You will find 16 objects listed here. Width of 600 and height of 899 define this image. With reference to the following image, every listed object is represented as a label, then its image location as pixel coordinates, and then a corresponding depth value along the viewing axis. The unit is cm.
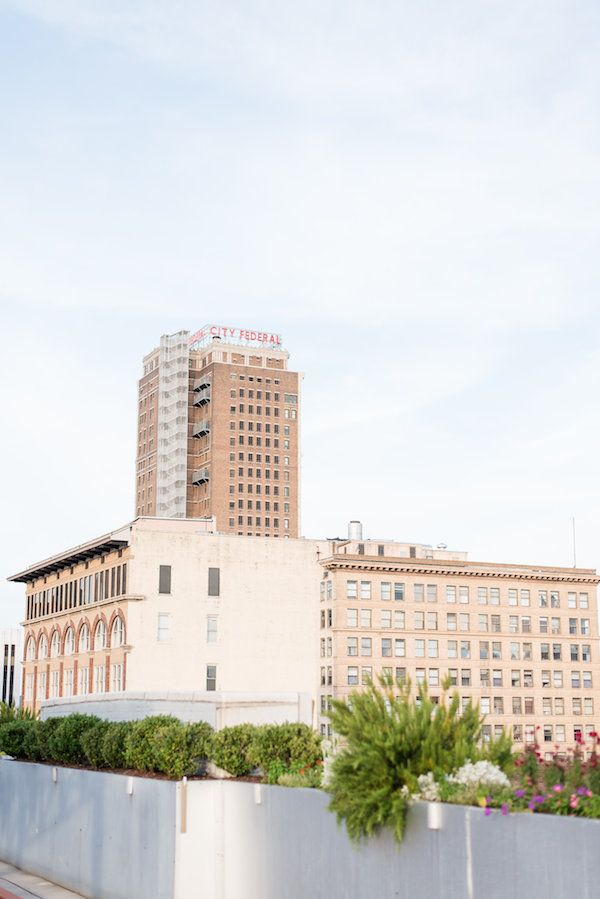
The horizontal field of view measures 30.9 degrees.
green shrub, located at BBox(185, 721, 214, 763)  2034
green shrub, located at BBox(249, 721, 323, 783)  1917
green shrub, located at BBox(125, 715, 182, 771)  2127
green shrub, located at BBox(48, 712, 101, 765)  2541
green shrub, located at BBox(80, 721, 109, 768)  2370
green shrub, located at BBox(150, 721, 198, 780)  2019
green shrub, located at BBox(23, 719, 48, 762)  2718
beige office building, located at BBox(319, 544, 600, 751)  12469
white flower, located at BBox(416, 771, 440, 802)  1384
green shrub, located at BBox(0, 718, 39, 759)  2895
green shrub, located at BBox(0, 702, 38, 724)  3397
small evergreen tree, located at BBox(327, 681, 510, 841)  1405
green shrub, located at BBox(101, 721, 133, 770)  2273
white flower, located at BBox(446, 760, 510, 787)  1341
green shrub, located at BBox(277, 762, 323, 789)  1706
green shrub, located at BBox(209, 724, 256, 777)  1984
